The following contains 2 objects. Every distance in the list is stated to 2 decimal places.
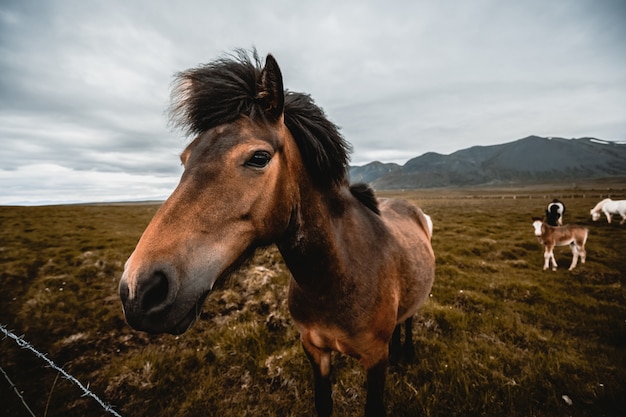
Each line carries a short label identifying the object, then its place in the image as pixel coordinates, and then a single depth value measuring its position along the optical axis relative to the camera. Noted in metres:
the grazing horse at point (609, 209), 18.62
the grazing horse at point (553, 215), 12.02
